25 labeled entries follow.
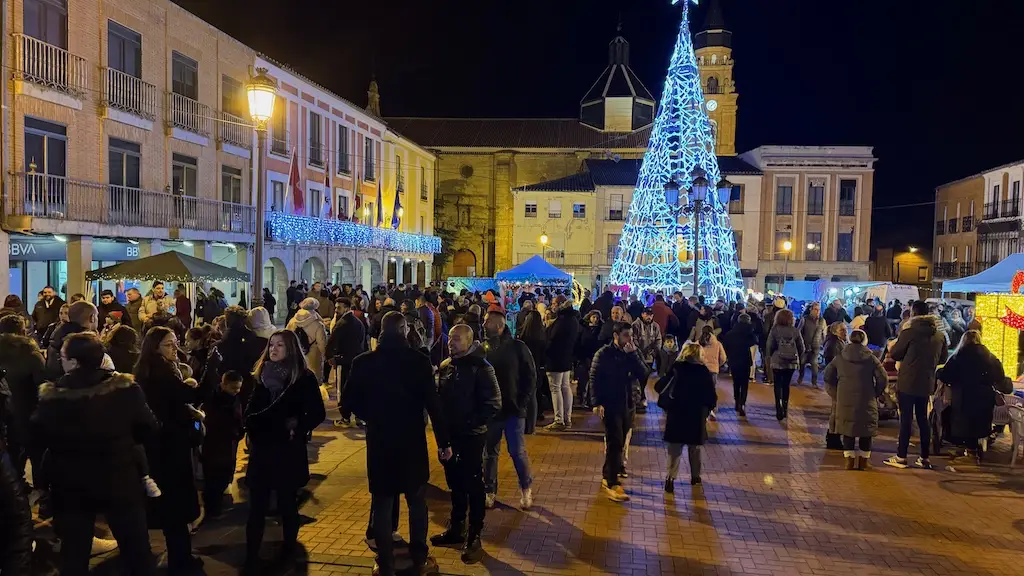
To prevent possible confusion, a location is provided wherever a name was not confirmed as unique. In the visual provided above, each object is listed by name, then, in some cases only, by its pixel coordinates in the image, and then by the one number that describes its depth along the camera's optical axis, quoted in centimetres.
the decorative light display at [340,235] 2488
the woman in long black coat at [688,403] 702
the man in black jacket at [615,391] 687
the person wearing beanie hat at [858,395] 794
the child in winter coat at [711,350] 985
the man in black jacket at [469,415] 541
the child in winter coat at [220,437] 606
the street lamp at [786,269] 4515
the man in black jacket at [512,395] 639
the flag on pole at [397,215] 3572
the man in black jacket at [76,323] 655
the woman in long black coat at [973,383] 809
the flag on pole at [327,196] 3011
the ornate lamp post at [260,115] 958
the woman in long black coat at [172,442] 476
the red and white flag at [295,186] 2362
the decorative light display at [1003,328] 1046
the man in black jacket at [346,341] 984
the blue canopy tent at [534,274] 2197
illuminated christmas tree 2127
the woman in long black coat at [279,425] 465
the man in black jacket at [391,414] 466
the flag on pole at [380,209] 3307
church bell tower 5144
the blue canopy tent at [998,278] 1499
